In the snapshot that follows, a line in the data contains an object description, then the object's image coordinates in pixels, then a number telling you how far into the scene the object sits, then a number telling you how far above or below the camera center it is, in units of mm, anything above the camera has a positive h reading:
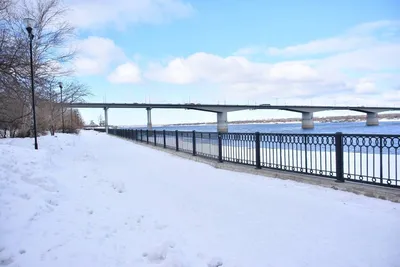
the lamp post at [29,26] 13633 +4518
